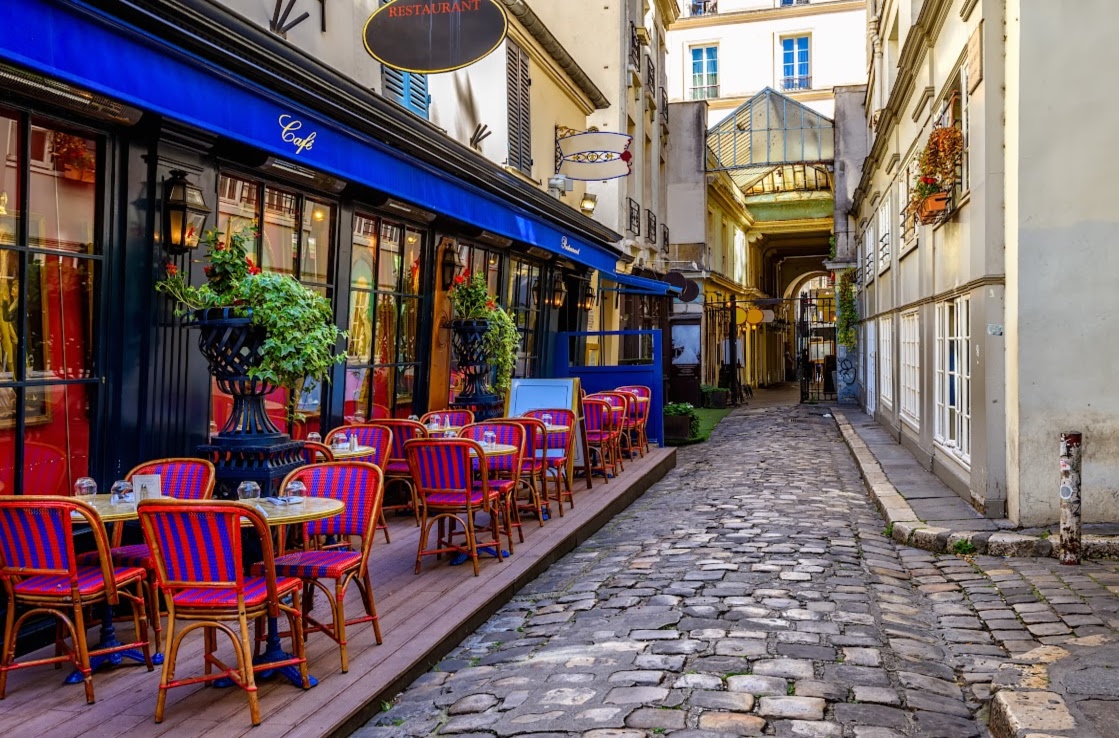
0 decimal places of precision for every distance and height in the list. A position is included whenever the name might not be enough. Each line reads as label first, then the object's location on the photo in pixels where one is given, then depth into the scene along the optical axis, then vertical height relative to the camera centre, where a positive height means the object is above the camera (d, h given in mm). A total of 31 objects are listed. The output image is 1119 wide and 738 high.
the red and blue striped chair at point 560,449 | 9703 -713
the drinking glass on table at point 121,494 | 5207 -614
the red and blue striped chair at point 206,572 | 4215 -834
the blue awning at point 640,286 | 18469 +1787
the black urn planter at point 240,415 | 5941 -237
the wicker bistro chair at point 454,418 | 10055 -401
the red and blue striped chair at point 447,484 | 7148 -762
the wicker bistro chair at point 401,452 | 8977 -690
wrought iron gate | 30359 +301
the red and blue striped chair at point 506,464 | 7836 -744
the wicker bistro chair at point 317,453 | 6938 -532
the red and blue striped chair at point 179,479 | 5570 -583
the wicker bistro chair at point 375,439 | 8125 -501
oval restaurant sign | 8953 +3054
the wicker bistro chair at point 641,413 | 14062 -468
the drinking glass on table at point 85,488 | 5223 -586
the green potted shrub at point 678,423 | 18156 -777
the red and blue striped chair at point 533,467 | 8773 -798
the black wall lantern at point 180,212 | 6367 +1025
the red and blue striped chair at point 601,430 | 11875 -603
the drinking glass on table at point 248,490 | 5156 -580
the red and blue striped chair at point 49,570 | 4477 -885
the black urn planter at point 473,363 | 11328 +164
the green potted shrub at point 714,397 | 28109 -469
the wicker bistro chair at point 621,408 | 12438 -360
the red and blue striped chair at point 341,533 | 4866 -837
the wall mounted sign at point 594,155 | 16578 +3696
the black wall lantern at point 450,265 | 11742 +1303
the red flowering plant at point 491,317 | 11617 +694
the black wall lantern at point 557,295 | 17062 +1421
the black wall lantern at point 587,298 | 19031 +1525
